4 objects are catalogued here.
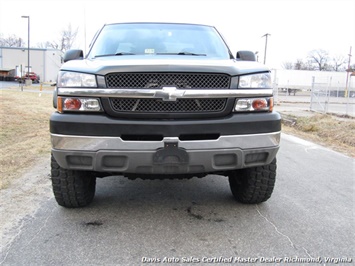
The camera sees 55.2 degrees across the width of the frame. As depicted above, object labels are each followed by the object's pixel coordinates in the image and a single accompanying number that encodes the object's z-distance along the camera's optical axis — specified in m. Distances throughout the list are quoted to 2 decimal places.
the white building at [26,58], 64.94
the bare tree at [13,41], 90.74
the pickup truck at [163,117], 2.71
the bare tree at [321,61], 93.94
